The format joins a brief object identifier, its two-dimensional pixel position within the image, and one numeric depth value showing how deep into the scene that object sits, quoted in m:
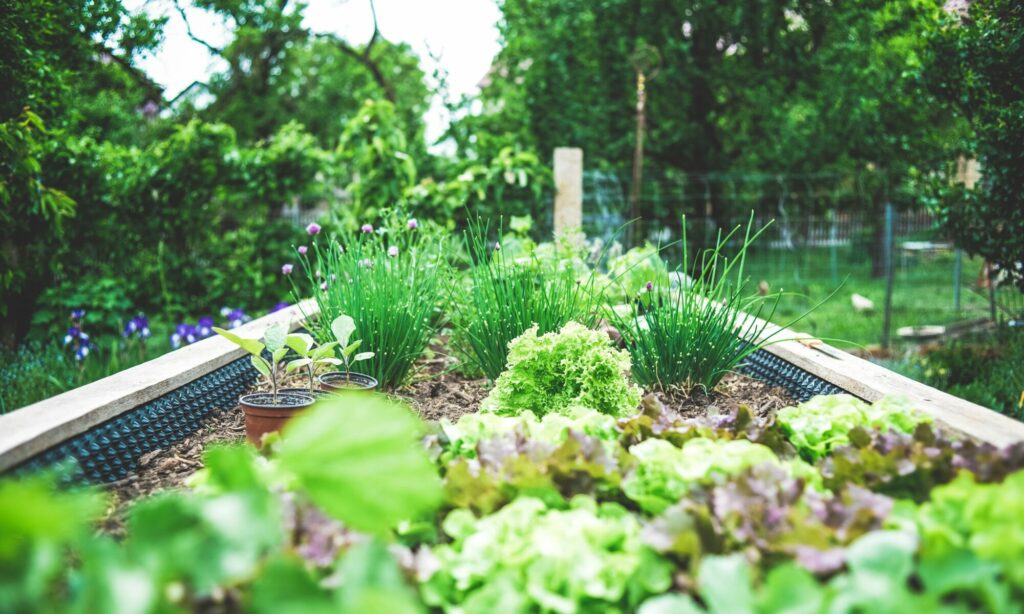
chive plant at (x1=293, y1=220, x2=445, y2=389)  2.51
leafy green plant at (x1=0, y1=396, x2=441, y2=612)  0.74
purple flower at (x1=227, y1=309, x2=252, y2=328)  4.62
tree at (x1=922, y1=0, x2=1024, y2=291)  3.64
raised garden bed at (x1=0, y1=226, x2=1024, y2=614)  0.83
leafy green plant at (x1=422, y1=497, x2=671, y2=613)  1.08
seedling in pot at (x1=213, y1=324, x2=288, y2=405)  2.03
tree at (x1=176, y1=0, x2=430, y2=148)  11.01
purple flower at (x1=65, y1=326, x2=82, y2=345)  4.38
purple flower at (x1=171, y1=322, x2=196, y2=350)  4.53
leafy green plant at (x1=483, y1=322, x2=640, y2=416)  2.17
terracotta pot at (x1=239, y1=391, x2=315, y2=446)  1.90
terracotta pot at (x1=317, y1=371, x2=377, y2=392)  2.19
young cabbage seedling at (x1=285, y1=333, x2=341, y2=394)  1.99
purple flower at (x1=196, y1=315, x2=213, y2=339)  4.63
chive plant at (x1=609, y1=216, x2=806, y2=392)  2.37
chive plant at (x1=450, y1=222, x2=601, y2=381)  2.52
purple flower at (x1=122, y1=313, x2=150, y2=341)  4.76
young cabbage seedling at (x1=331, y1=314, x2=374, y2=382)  2.12
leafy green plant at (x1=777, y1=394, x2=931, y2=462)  1.68
